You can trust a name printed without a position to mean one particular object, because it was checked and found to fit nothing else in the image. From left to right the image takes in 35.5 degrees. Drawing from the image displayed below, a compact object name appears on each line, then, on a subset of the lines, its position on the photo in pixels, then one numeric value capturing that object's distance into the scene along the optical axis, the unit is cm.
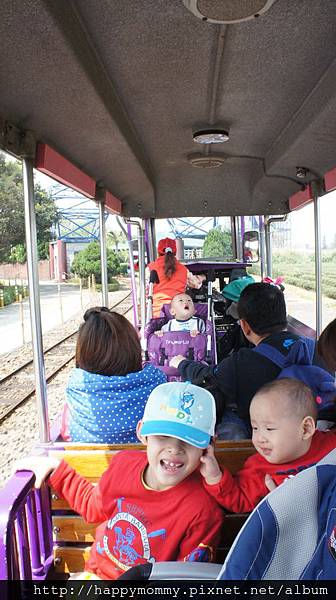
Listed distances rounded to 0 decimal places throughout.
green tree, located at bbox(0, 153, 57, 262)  2514
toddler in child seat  453
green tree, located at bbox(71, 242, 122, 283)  2711
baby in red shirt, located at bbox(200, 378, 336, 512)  158
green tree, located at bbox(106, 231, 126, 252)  2339
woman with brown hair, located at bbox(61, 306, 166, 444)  203
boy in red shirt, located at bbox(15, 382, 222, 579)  154
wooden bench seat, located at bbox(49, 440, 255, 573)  181
